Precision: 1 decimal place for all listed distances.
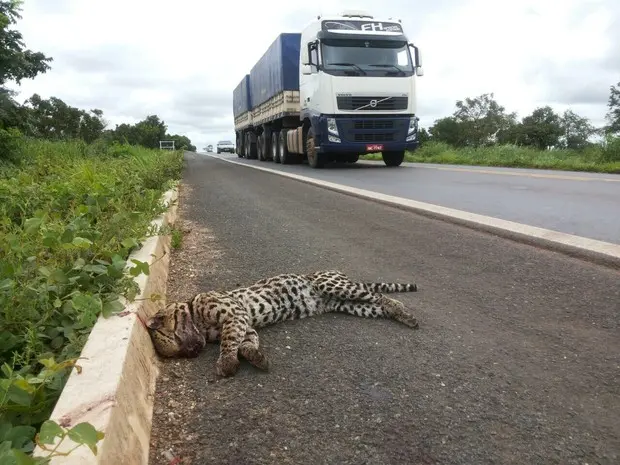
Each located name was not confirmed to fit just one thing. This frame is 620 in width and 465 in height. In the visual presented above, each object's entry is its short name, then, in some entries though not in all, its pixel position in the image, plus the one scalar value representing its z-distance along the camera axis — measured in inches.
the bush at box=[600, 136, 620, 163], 748.6
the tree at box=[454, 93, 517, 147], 2529.5
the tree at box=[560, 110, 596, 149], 1880.4
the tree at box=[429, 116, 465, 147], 2576.3
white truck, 641.0
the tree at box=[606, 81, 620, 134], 1373.0
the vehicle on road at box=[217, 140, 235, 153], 2866.6
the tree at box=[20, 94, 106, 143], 2217.4
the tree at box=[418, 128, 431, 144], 1796.6
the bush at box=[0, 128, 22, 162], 512.0
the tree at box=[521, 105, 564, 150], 1776.7
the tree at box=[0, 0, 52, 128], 564.7
